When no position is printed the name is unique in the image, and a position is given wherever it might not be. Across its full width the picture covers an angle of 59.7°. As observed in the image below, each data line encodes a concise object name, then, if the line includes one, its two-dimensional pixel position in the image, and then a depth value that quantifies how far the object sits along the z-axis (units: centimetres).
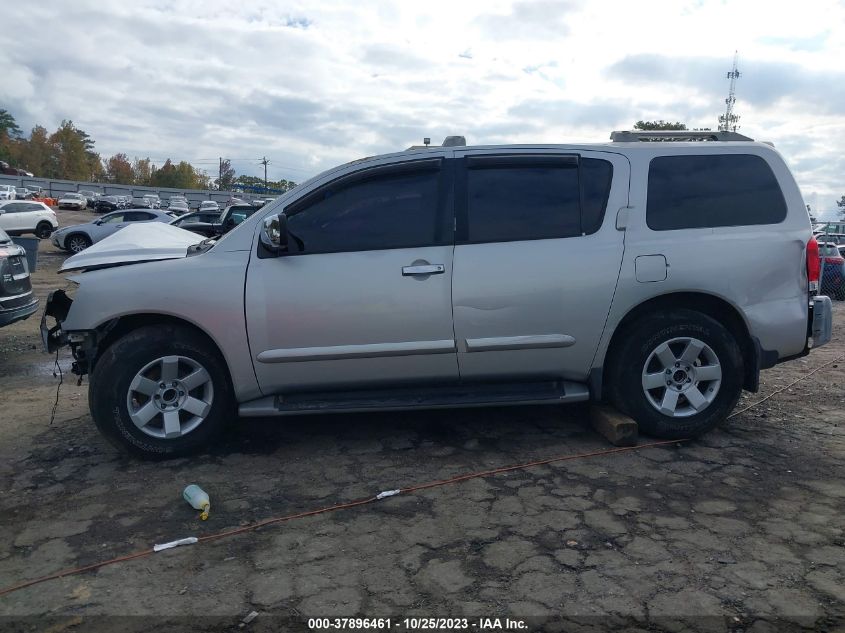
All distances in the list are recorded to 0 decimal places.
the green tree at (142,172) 12000
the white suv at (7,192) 4544
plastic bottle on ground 381
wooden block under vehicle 457
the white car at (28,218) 2867
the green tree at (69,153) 9838
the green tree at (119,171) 11575
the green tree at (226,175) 11640
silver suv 452
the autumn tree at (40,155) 9644
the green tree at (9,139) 9569
